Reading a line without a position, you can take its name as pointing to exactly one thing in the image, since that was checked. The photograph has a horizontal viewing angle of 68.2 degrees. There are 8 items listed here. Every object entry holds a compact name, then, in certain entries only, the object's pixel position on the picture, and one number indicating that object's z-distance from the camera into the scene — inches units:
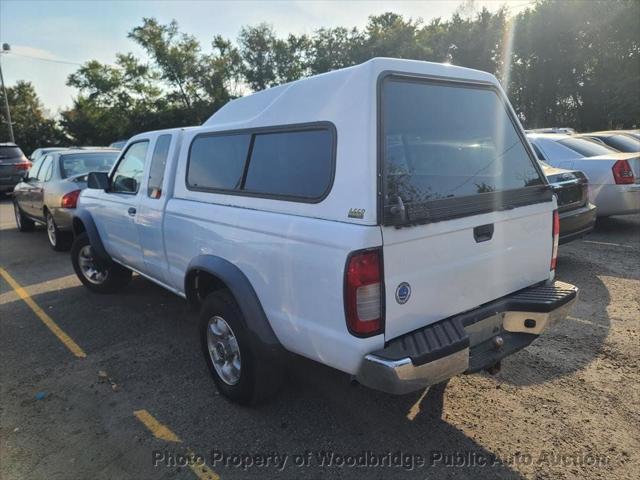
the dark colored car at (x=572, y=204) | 212.9
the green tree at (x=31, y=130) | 1670.0
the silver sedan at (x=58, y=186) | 293.0
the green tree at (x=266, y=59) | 1802.4
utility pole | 1199.1
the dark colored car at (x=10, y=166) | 631.8
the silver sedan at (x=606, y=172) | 275.3
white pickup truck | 91.0
